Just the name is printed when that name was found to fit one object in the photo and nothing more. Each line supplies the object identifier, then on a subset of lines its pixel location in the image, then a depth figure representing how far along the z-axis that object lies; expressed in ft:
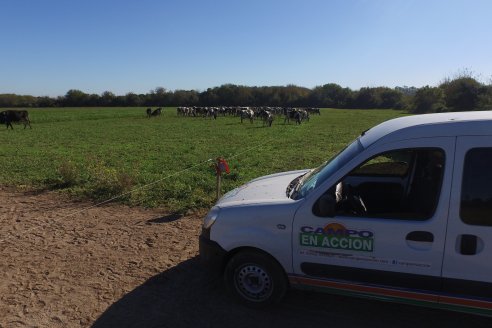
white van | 11.27
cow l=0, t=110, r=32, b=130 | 119.65
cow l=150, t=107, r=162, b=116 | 197.72
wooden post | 25.13
